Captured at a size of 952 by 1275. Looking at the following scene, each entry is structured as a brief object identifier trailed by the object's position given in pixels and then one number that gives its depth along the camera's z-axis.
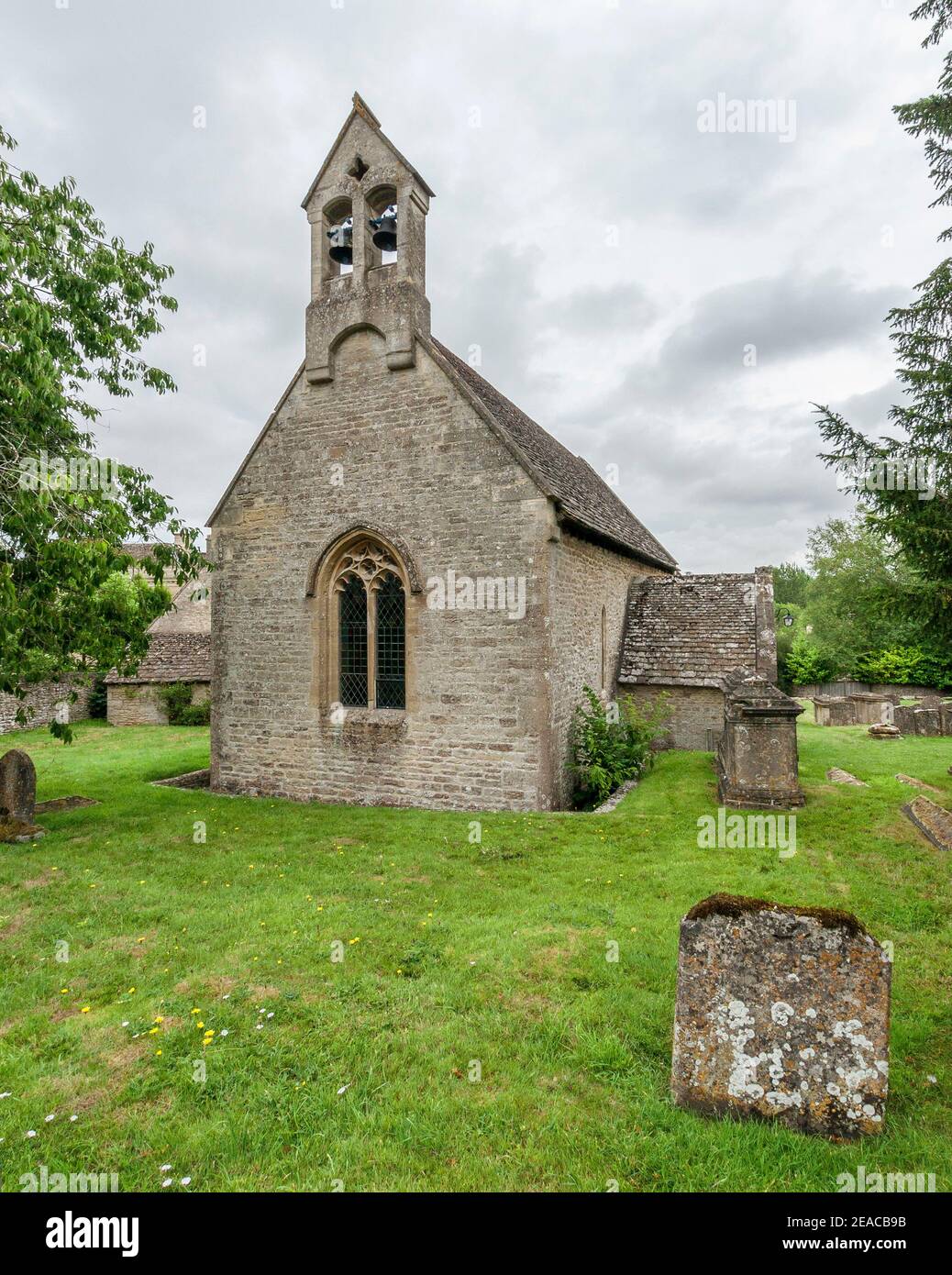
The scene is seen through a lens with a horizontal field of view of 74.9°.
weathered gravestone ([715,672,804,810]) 9.76
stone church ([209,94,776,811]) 10.51
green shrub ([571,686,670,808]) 11.66
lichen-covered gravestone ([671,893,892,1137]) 3.26
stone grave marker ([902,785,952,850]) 7.77
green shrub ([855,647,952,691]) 28.41
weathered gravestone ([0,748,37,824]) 9.97
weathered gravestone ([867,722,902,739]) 18.11
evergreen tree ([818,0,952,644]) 9.11
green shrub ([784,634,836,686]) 32.41
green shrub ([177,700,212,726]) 25.03
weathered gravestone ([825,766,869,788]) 11.16
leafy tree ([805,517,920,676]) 32.34
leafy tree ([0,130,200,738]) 7.61
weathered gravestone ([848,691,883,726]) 22.80
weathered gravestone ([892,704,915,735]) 18.89
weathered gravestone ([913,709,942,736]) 18.62
